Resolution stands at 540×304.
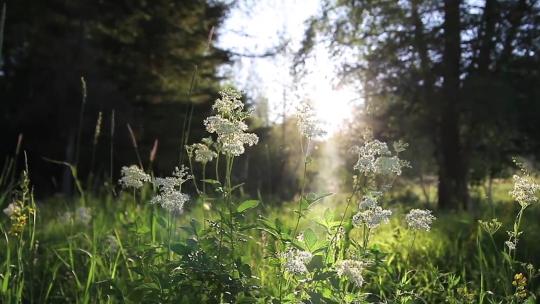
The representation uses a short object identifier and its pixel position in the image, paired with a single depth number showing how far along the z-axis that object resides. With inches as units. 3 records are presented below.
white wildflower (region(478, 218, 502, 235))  80.3
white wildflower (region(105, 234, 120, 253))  124.8
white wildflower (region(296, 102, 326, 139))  75.3
